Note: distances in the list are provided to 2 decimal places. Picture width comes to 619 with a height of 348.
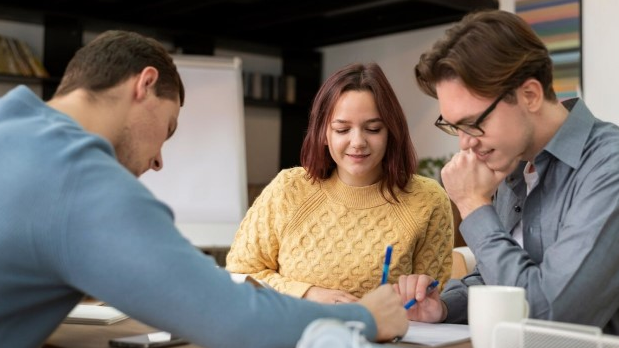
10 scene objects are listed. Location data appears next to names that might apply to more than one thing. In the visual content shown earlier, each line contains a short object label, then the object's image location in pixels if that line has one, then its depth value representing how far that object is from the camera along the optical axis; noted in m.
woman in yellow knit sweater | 2.16
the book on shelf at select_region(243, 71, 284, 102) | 7.56
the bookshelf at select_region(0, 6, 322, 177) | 6.44
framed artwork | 5.20
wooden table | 1.35
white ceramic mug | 1.18
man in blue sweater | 1.04
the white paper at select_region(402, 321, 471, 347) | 1.37
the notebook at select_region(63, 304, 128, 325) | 1.58
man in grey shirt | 1.39
